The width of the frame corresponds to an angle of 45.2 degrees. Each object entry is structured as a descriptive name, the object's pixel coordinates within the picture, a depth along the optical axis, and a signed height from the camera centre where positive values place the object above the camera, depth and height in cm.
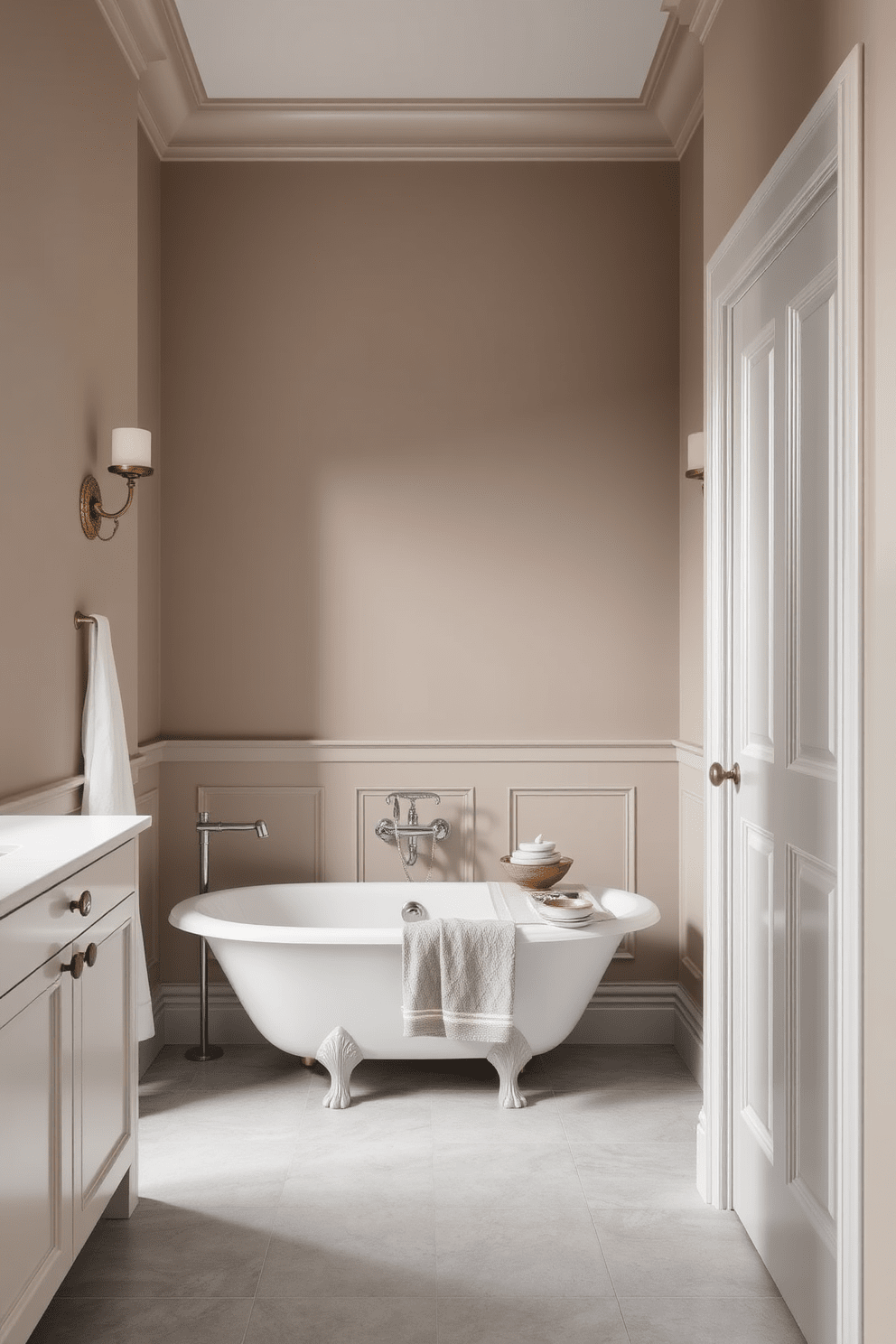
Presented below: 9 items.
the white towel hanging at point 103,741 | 279 -18
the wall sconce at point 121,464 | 284 +56
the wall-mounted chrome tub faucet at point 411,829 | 367 -54
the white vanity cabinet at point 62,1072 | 164 -71
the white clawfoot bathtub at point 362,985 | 306 -91
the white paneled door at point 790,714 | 171 -9
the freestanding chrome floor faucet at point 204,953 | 354 -92
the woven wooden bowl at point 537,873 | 350 -66
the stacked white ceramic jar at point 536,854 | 350 -59
